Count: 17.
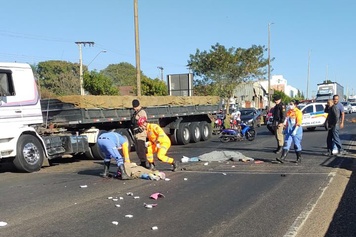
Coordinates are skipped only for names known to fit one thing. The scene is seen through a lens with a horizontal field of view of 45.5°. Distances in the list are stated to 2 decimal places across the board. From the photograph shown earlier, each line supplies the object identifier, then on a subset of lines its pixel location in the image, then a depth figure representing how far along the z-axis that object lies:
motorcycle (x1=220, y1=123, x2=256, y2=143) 19.20
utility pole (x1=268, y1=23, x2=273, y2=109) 44.34
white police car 23.75
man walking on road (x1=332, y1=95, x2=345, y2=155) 12.91
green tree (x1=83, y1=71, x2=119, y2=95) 38.06
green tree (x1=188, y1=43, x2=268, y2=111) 41.84
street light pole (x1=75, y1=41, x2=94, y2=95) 46.47
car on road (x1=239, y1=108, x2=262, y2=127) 27.79
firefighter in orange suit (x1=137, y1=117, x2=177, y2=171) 10.08
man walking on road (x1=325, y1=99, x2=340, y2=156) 12.97
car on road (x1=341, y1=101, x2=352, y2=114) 52.75
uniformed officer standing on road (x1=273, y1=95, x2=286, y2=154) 13.15
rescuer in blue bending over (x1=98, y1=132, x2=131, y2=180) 9.53
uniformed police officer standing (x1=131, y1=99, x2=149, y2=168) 10.69
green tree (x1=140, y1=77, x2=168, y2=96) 44.35
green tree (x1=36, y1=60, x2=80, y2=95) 49.11
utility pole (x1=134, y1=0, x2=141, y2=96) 21.30
